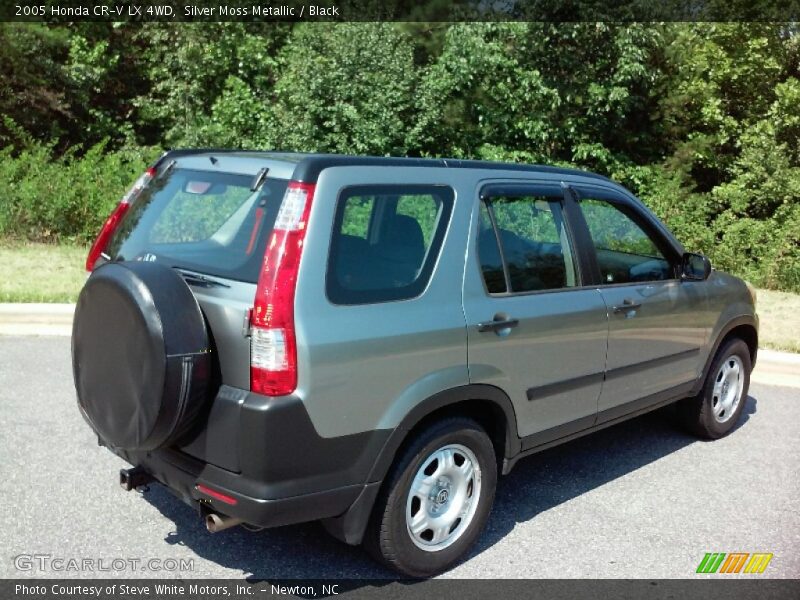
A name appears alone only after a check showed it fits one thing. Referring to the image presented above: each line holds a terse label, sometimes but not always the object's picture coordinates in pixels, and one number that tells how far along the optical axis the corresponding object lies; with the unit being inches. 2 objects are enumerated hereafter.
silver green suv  119.3
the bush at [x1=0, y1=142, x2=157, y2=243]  472.4
